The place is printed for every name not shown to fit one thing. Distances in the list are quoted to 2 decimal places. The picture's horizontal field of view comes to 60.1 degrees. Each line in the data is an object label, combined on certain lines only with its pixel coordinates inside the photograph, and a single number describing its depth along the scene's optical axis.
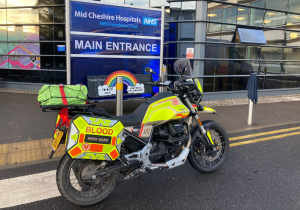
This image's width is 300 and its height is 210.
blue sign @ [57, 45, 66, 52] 11.89
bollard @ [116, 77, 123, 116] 5.59
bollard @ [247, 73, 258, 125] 6.64
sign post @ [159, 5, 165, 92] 7.74
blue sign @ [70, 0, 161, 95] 6.75
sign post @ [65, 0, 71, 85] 6.48
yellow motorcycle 2.77
